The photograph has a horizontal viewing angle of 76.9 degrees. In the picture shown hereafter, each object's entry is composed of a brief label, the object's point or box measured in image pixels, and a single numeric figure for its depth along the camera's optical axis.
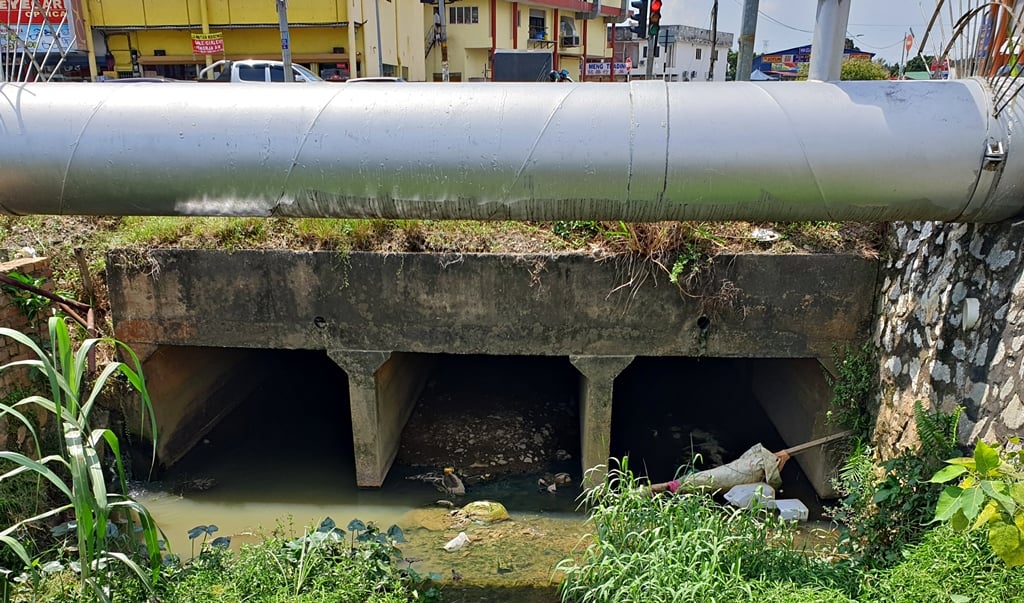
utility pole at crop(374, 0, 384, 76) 19.02
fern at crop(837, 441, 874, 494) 4.39
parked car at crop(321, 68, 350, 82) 19.48
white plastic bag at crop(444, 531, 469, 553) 5.20
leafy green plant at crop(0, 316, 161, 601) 2.52
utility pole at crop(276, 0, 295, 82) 10.59
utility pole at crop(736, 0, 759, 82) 7.09
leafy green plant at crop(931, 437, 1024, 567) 2.28
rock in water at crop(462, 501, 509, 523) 5.64
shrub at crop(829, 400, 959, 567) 3.57
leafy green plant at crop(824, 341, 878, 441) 5.13
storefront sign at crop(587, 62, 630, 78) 37.06
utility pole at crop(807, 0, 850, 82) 3.22
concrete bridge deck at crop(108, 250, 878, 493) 5.28
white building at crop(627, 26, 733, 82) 42.72
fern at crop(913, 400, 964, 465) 3.54
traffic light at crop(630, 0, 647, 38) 11.37
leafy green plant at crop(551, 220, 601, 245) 5.52
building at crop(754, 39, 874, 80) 26.93
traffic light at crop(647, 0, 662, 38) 11.07
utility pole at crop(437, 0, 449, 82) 23.77
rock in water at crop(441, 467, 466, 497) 6.11
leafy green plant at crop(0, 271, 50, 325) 4.82
